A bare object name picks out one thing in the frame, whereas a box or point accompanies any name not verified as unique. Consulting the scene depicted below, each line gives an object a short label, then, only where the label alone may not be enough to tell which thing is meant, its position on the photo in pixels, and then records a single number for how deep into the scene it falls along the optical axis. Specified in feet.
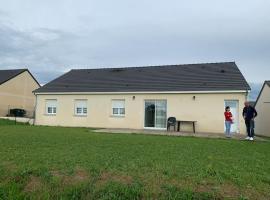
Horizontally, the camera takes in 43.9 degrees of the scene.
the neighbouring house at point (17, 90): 127.54
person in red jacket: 57.72
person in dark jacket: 52.42
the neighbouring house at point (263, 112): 87.19
